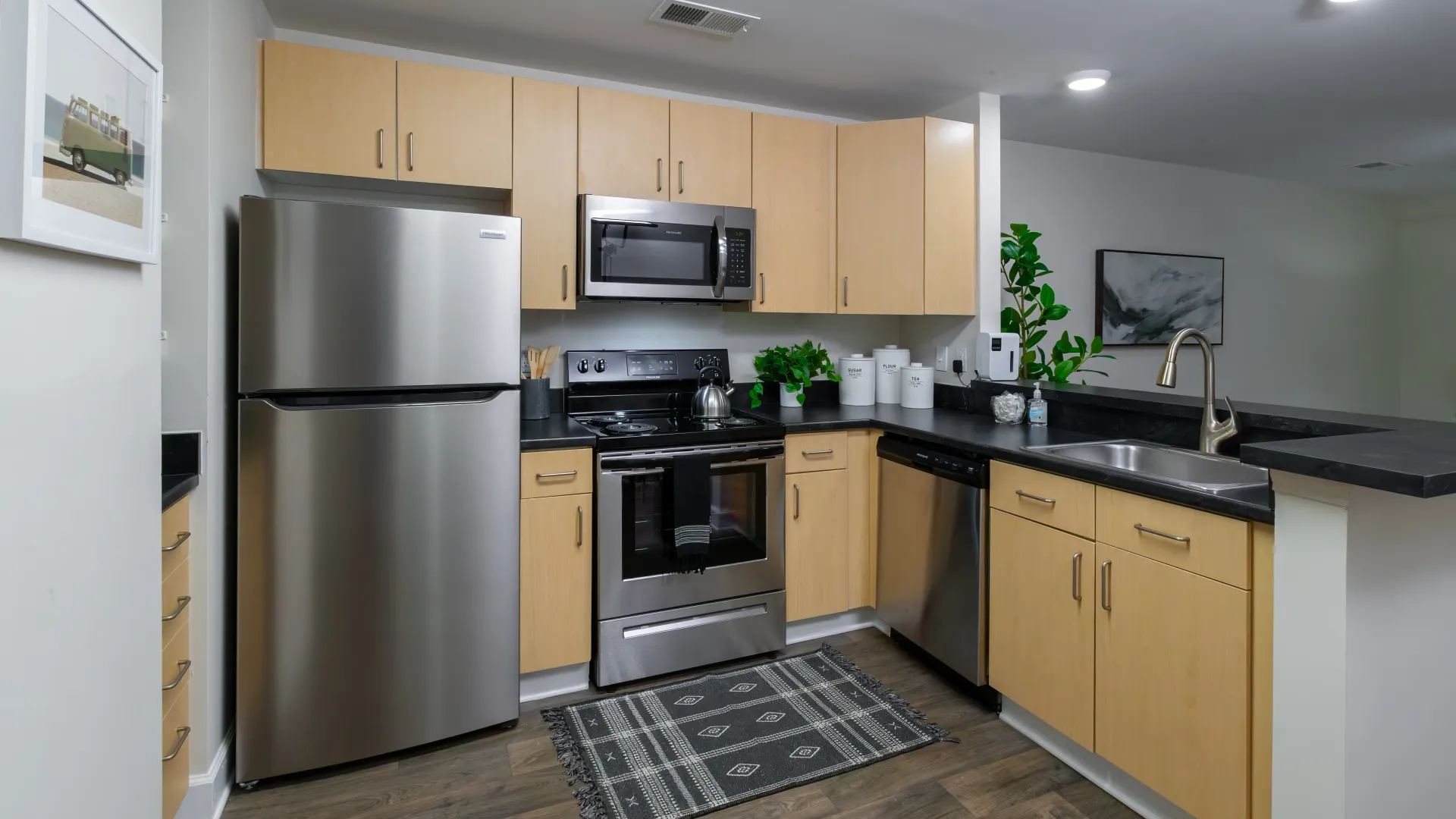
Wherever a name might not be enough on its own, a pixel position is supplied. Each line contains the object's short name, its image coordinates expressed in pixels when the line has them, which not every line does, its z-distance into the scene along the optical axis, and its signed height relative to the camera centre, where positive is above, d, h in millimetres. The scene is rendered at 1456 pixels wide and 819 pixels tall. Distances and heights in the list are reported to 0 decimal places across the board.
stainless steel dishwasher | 2430 -546
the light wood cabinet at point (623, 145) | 2781 +980
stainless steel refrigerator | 1996 -232
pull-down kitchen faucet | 2045 -67
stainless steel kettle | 2963 -19
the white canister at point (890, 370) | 3445 +139
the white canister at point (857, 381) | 3395 +87
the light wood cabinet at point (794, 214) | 3117 +804
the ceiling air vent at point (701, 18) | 2436 +1302
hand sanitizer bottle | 2797 -37
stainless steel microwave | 2768 +579
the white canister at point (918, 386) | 3301 +62
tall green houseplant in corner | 3365 +415
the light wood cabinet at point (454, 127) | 2506 +946
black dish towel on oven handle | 2594 -396
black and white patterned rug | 2033 -1054
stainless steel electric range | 2545 -548
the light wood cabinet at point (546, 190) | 2676 +769
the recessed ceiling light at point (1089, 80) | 3038 +1338
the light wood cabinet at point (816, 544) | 2891 -578
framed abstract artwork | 4453 +666
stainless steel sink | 2051 -190
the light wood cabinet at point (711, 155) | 2947 +999
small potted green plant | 3266 +140
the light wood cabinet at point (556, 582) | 2461 -626
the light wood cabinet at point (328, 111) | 2342 +933
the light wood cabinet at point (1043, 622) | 2037 -656
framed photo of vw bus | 877 +371
